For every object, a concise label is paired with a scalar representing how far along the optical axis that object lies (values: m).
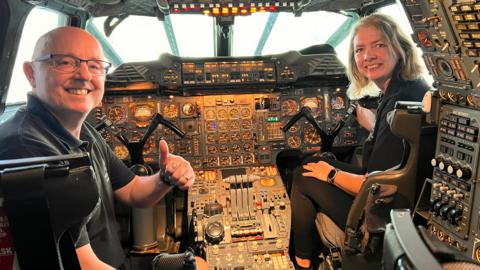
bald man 1.45
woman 2.32
